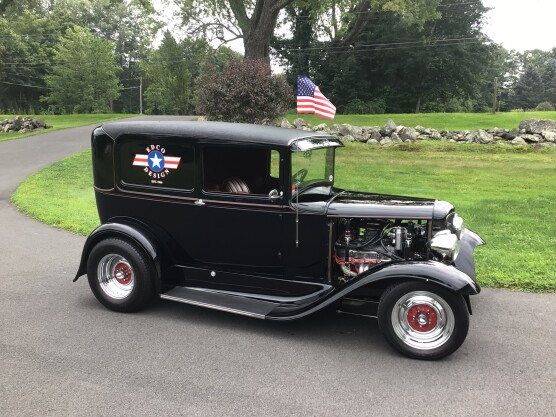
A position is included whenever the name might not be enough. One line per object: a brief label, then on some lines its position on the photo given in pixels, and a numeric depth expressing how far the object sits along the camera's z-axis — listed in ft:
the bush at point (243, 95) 42.98
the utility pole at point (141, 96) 219.82
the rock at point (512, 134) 63.25
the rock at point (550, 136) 60.44
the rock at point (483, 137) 63.05
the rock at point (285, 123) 66.57
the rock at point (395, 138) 64.82
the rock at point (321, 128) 65.36
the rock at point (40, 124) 87.01
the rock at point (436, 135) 65.89
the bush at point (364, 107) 129.39
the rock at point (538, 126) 62.64
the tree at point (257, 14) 68.80
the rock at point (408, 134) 64.85
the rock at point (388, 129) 66.74
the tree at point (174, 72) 151.53
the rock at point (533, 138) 61.11
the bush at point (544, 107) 195.21
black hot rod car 13.14
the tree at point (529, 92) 244.22
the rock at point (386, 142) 63.63
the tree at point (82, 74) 176.96
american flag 28.37
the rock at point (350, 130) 67.21
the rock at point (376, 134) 65.77
